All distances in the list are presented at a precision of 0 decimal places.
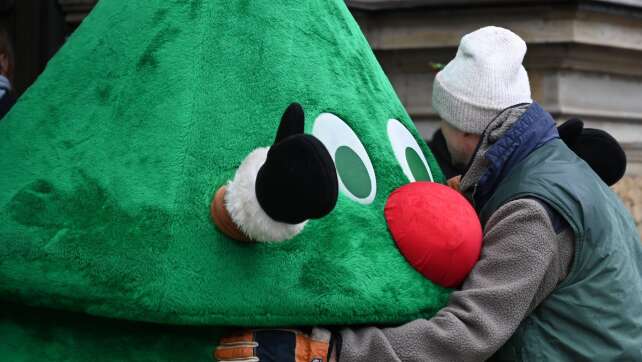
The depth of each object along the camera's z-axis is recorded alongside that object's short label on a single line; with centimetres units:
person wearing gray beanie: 463
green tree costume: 432
